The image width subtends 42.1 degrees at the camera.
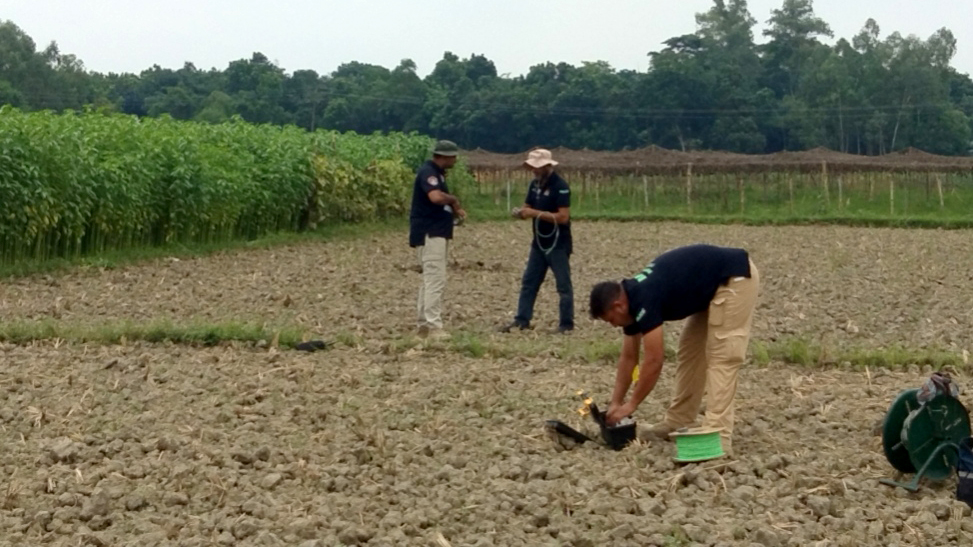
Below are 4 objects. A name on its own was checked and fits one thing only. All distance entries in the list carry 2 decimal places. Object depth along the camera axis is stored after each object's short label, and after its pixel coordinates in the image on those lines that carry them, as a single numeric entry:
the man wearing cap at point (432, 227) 11.62
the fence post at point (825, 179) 39.31
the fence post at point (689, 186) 39.72
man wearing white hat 12.10
